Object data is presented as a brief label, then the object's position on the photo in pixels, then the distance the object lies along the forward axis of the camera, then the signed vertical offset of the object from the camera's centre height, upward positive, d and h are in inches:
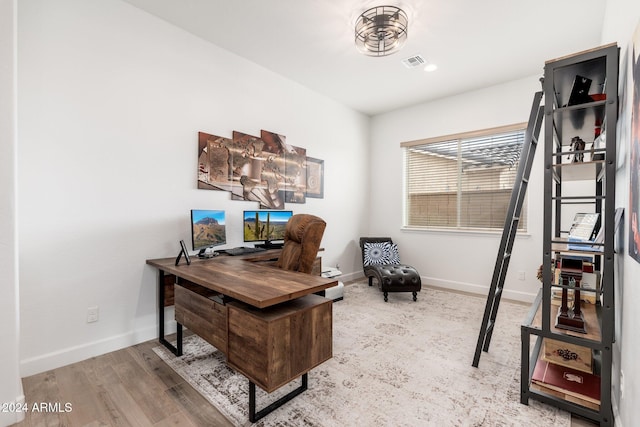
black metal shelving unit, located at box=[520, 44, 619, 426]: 61.2 +1.7
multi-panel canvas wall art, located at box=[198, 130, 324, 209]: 122.8 +21.3
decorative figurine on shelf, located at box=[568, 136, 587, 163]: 70.6 +17.6
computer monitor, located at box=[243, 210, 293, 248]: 129.2 -5.7
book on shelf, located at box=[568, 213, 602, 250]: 73.3 -2.9
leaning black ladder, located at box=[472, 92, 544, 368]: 85.7 +4.9
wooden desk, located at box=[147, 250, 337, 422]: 59.6 -24.5
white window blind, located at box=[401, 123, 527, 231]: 162.2 +22.8
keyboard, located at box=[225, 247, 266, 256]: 115.8 -15.3
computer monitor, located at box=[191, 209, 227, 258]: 106.0 -6.4
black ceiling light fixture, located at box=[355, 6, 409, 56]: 99.7 +65.5
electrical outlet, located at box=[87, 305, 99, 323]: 92.7 -32.5
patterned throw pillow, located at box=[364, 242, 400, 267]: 184.4 -24.3
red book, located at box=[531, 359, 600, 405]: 67.2 -40.0
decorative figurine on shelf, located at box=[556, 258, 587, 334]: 67.7 -19.4
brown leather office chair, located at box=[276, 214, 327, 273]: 88.4 -8.5
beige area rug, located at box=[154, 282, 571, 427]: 67.4 -45.6
